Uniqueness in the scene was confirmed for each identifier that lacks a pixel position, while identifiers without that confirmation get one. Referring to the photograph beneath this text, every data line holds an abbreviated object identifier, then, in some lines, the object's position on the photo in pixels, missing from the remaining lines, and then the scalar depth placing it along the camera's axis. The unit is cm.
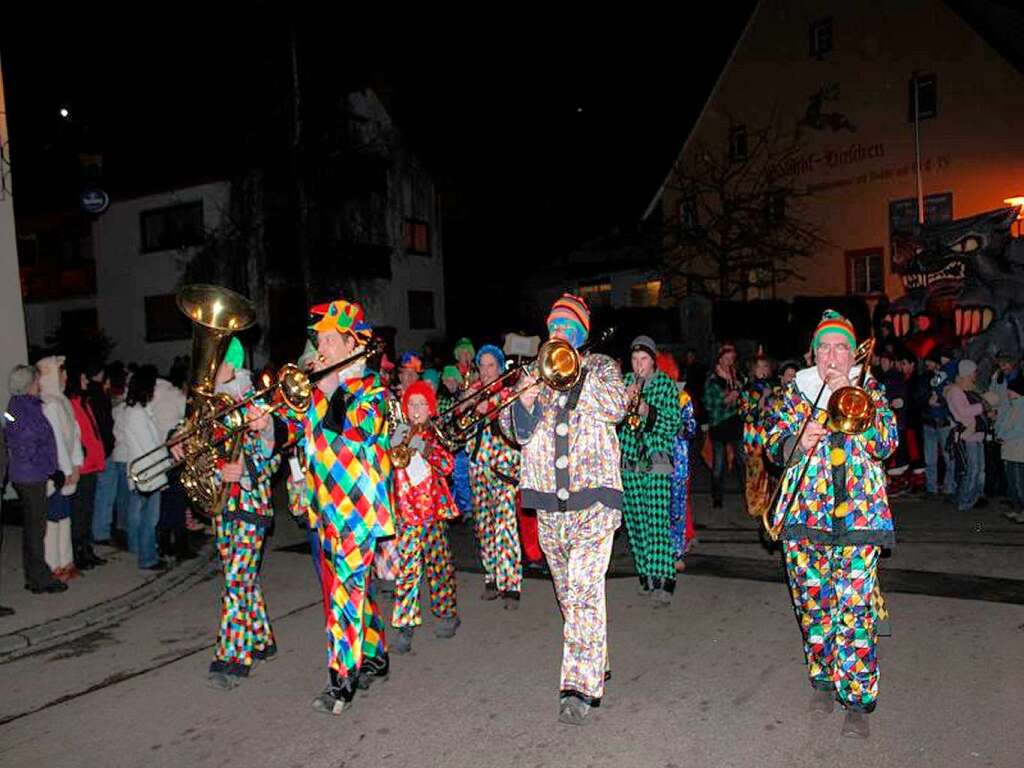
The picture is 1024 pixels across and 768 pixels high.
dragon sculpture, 1397
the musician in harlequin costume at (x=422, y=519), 582
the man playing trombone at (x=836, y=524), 427
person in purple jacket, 757
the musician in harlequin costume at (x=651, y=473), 668
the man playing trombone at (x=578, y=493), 455
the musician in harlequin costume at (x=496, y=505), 685
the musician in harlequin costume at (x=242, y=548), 525
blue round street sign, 1873
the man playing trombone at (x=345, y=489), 472
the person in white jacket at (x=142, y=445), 865
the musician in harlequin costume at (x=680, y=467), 713
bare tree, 2503
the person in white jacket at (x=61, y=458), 795
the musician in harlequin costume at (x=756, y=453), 478
